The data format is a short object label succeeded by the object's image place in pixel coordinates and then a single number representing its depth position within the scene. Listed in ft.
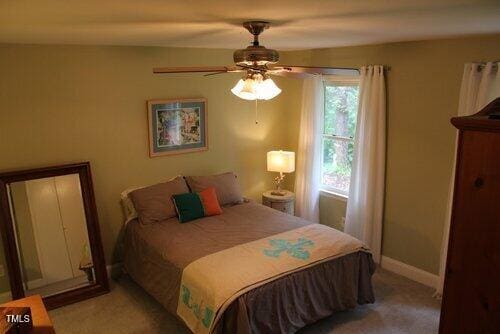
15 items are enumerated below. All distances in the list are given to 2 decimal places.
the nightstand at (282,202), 15.15
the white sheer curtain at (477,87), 9.78
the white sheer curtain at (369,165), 12.62
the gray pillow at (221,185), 13.43
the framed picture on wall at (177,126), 13.16
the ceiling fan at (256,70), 7.52
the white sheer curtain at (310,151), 14.92
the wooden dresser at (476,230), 4.13
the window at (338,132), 14.35
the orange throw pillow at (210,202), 12.62
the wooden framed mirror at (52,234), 10.77
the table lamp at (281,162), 15.26
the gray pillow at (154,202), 12.04
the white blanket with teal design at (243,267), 8.45
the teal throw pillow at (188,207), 12.13
